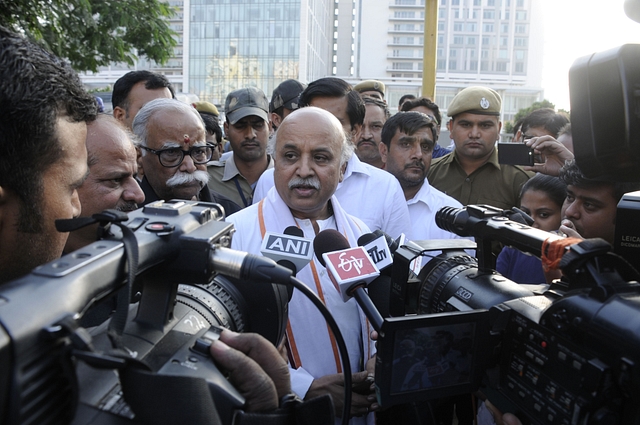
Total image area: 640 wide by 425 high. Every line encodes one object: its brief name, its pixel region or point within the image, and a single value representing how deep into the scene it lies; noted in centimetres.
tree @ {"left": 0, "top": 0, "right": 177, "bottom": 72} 566
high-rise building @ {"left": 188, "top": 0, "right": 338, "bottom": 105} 5900
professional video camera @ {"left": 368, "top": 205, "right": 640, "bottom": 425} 102
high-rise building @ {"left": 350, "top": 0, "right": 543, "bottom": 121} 7025
